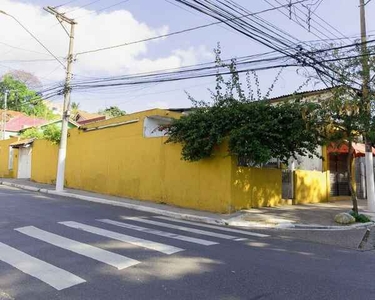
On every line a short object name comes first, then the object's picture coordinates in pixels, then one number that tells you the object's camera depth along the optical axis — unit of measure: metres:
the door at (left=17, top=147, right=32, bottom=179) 28.23
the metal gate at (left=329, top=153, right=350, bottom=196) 20.58
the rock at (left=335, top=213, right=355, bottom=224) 12.09
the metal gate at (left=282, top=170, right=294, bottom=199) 16.70
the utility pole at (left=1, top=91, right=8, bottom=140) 43.86
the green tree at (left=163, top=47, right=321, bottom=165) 12.61
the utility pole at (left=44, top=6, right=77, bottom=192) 20.03
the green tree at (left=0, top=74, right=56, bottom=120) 57.47
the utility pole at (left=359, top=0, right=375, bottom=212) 12.08
